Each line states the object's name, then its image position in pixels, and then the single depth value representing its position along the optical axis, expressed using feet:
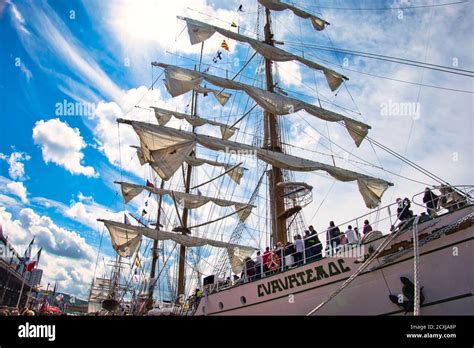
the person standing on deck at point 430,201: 27.08
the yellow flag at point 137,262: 96.48
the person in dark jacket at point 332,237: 30.82
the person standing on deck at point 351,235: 31.12
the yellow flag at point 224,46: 67.87
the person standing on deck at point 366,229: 31.22
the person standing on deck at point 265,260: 37.77
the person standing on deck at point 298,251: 34.14
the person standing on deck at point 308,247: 32.60
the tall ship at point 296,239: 24.77
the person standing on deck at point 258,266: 38.84
